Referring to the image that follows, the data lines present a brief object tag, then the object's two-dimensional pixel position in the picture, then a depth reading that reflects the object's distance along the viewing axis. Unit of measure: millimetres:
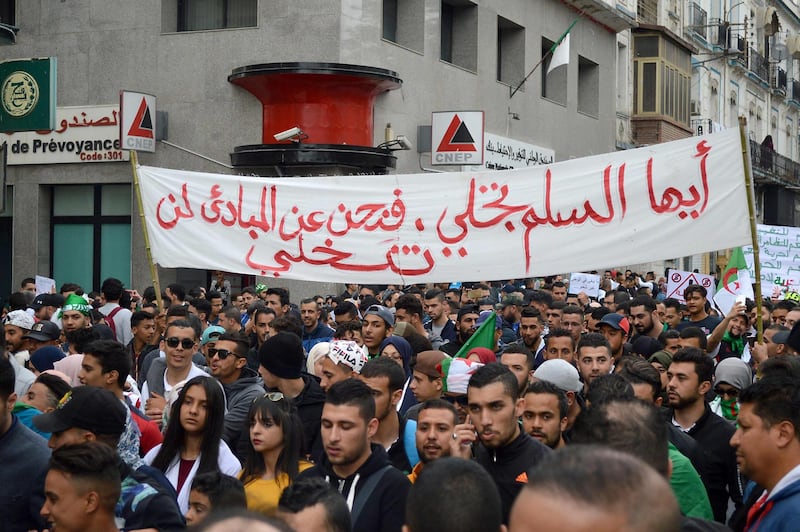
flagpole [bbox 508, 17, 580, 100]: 25664
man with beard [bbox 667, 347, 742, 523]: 5594
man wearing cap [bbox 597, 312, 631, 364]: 9086
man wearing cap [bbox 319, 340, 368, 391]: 6609
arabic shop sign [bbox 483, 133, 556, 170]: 24125
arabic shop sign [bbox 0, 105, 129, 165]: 20938
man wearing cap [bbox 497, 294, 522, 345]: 12386
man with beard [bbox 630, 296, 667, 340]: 9953
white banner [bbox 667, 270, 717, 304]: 14320
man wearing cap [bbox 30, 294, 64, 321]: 10945
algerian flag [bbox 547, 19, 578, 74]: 26188
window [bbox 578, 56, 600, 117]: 30891
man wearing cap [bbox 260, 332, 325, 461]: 6554
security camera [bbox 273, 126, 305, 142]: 18844
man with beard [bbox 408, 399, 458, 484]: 5082
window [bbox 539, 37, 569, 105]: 28688
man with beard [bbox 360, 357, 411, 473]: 5680
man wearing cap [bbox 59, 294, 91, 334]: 9375
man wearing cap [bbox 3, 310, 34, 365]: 8758
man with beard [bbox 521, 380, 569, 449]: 5297
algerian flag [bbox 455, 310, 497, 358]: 8680
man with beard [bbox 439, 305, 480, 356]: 10188
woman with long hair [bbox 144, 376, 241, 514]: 5270
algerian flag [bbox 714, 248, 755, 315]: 12867
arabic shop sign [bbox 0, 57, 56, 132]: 12391
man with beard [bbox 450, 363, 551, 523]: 4797
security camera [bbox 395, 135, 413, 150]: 20047
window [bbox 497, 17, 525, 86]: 26234
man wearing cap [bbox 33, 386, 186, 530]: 4594
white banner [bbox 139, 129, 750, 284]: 8164
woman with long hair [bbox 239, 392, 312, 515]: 5180
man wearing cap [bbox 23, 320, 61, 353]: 8531
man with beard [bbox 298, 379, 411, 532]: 4465
